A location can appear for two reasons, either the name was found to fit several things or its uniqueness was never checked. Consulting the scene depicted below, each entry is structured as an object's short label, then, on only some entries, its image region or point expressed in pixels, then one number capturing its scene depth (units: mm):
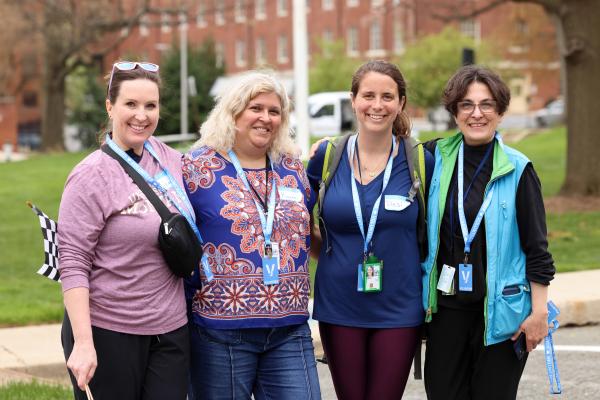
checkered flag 3969
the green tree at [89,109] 51538
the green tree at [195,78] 45594
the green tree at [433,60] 47094
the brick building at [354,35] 54062
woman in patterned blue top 4305
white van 38375
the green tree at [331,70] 53031
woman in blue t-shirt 4520
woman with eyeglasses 4379
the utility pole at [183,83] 42625
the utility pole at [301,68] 18547
